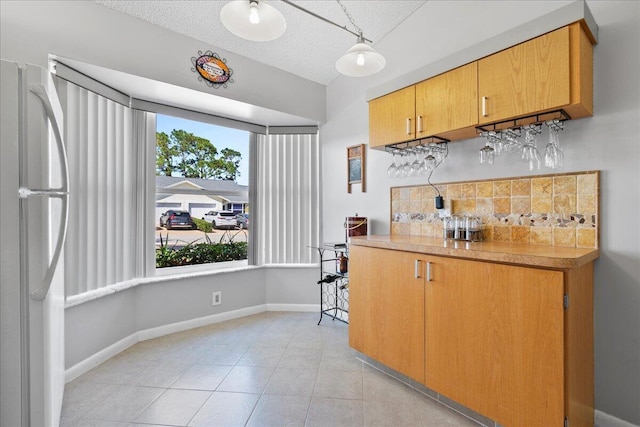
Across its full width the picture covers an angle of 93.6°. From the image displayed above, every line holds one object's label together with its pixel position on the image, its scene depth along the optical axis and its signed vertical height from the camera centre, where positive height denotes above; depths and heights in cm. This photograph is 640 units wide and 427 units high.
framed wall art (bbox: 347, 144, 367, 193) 310 +50
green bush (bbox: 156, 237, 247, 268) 317 -46
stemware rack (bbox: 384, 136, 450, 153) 227 +56
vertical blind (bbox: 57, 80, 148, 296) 230 +19
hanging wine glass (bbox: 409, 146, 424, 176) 234 +38
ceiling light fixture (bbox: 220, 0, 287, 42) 138 +92
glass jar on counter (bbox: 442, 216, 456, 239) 222 -11
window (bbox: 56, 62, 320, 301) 238 +28
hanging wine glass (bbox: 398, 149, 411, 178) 240 +38
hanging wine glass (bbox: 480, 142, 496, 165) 192 +38
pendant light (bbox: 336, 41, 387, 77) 177 +92
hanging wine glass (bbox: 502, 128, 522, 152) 189 +47
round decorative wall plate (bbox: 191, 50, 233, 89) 274 +135
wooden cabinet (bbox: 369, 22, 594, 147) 152 +74
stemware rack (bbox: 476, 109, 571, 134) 167 +55
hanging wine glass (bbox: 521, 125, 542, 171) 176 +39
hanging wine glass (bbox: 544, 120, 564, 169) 167 +36
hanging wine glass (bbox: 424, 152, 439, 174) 230 +39
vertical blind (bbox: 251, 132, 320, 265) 374 +19
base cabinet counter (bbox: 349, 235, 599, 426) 135 -60
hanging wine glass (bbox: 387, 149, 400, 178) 246 +46
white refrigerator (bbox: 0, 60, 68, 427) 115 -10
